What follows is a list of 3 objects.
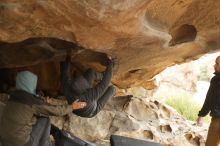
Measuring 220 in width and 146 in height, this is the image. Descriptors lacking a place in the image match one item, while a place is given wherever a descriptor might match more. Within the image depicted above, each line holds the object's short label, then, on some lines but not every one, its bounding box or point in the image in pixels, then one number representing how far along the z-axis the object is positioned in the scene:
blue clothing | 4.34
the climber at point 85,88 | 5.24
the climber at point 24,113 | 4.24
